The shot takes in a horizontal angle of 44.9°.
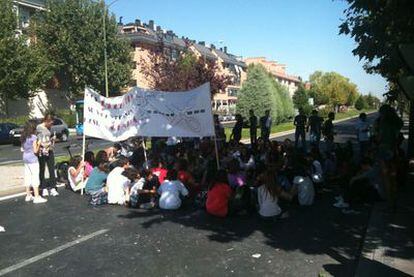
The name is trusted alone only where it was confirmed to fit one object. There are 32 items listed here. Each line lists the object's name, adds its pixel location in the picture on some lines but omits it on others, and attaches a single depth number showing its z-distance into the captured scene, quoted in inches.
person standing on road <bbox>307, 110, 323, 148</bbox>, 757.3
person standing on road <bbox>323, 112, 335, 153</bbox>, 678.5
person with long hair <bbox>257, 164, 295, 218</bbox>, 327.6
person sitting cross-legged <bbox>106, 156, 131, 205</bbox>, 386.9
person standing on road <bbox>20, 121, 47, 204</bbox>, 399.2
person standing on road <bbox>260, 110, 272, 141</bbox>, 816.3
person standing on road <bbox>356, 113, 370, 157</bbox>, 647.8
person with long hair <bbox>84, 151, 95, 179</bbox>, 454.0
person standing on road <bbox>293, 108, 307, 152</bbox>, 801.6
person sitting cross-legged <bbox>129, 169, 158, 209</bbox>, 380.5
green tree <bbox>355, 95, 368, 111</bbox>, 5319.9
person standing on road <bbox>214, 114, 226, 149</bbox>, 664.1
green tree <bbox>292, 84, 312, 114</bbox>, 3074.3
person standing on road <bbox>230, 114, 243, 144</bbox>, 776.6
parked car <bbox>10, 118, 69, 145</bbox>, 1227.9
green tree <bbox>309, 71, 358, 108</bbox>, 4249.5
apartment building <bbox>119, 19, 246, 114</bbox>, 2524.6
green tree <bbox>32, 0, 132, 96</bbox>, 1830.7
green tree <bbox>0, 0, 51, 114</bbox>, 1497.3
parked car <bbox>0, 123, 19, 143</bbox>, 1243.8
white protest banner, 433.7
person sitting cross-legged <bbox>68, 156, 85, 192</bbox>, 446.0
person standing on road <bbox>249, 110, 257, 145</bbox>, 832.9
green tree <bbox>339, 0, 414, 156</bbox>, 317.4
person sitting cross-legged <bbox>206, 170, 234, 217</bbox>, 342.0
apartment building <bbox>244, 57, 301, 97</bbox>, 5142.7
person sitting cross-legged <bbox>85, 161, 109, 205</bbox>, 395.5
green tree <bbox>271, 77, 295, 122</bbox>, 2164.1
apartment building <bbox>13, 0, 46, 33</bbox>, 1879.9
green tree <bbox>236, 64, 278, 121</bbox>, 2022.6
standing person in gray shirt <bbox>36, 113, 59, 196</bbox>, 425.7
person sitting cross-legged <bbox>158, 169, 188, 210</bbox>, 365.7
